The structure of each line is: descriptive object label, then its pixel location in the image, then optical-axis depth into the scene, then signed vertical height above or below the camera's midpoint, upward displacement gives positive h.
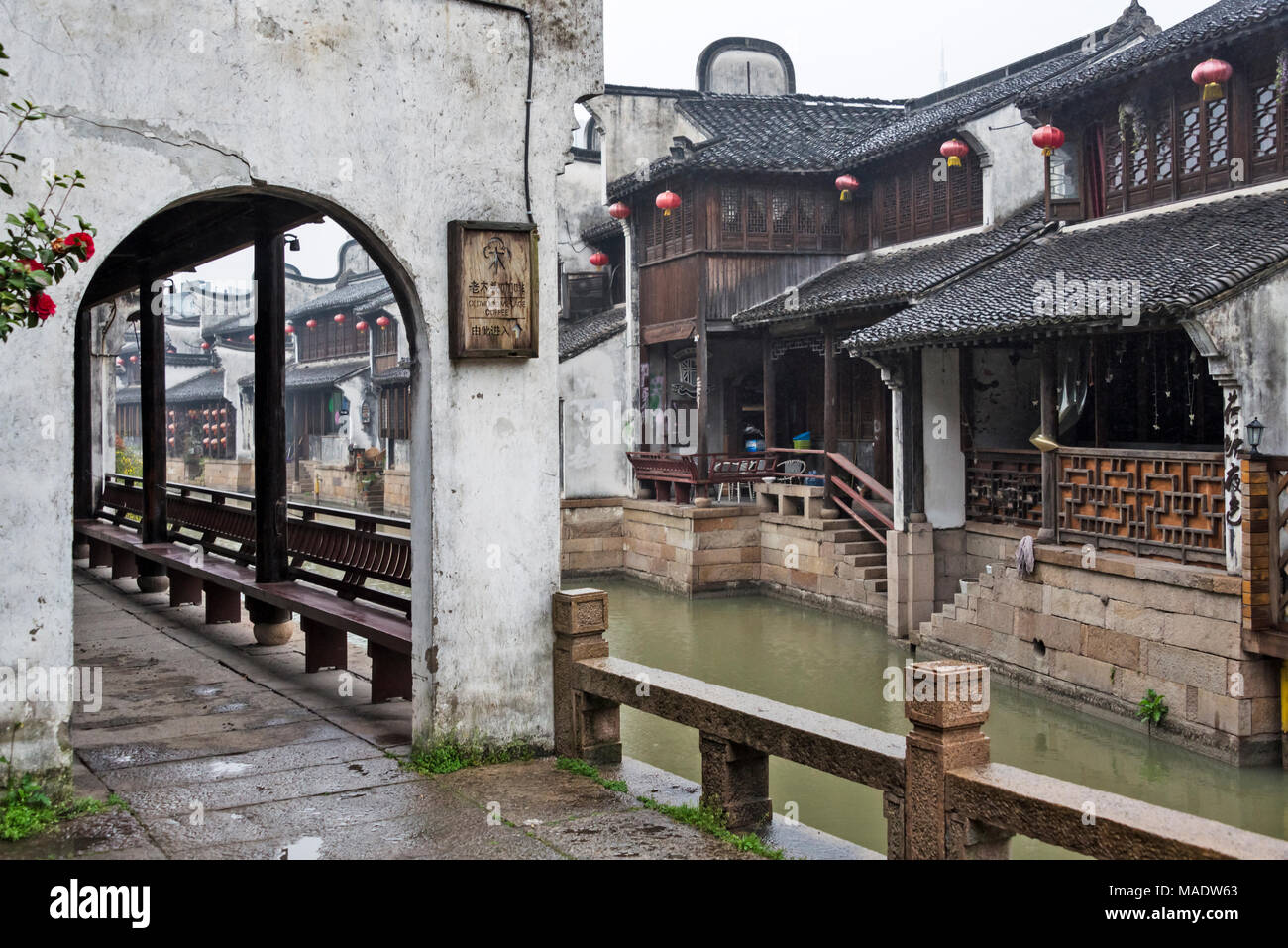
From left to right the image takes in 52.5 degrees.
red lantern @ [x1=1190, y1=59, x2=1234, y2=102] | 11.77 +3.39
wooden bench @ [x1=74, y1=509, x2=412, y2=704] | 6.96 -0.90
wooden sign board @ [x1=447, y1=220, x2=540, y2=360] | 5.79 +0.75
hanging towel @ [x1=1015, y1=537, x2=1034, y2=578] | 12.70 -1.05
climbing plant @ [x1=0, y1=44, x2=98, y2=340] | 4.12 +0.66
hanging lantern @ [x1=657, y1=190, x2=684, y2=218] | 19.88 +3.88
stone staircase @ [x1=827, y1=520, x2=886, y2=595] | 17.09 -1.39
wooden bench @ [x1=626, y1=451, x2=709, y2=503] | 20.03 -0.31
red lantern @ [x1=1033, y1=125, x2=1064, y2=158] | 14.29 +3.43
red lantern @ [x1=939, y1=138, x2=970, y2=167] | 16.94 +3.92
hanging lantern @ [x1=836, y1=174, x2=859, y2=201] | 19.30 +3.98
